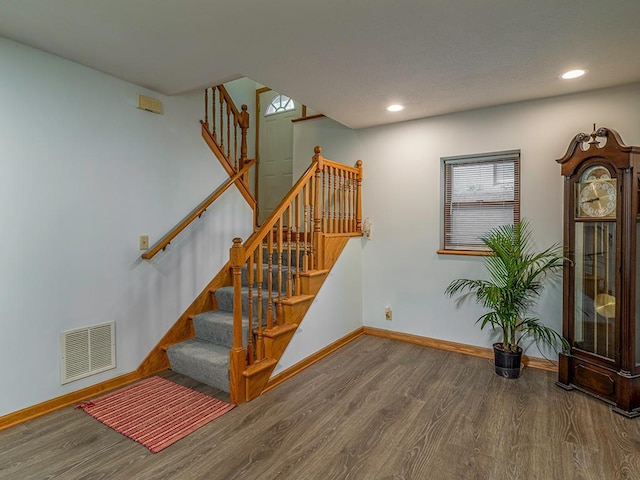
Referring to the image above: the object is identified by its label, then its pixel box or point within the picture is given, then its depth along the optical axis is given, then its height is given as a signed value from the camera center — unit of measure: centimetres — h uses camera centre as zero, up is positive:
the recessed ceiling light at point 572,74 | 253 +128
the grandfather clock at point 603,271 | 236 -21
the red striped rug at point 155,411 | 209 -118
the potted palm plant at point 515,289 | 290 -41
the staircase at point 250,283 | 258 -41
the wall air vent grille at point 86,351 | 243 -84
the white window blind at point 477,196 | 331 +46
